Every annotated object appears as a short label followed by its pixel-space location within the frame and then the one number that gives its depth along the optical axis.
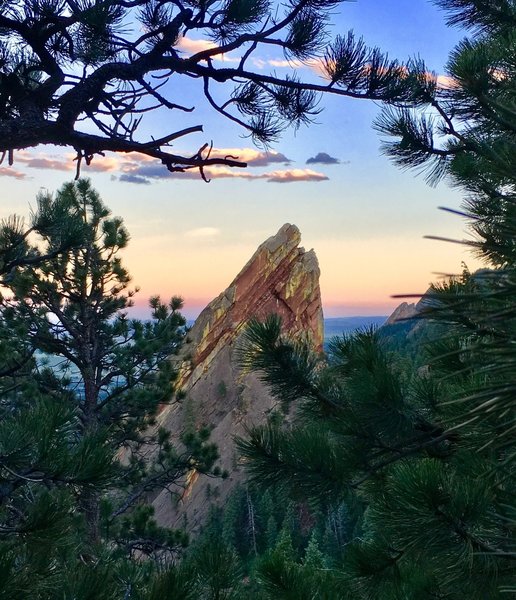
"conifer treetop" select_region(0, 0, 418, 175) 3.65
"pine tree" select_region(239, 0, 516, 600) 2.95
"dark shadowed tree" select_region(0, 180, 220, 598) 10.62
